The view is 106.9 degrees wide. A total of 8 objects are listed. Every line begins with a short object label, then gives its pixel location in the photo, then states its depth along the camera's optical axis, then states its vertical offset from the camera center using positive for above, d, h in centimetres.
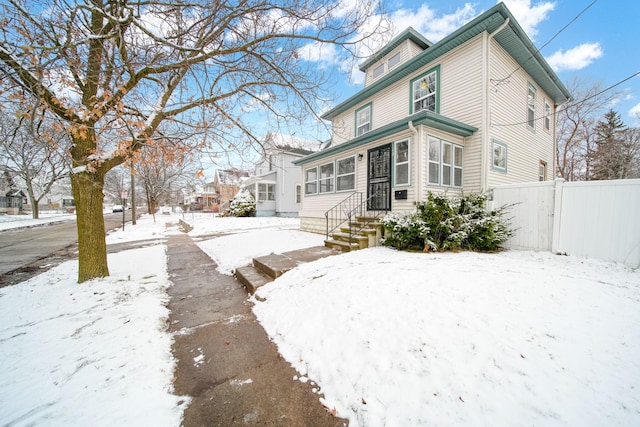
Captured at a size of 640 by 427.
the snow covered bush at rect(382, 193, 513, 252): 568 -58
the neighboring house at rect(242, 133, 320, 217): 2073 +123
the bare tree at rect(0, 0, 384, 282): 334 +242
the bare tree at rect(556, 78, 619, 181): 1597 +568
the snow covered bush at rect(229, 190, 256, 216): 2030 -6
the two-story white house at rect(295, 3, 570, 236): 711 +273
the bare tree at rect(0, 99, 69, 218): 2038 +332
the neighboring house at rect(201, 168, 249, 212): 3362 +212
